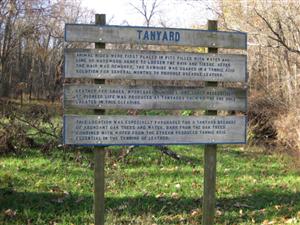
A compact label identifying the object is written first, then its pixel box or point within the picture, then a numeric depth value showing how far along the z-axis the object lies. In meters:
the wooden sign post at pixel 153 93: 5.05
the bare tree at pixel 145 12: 56.91
